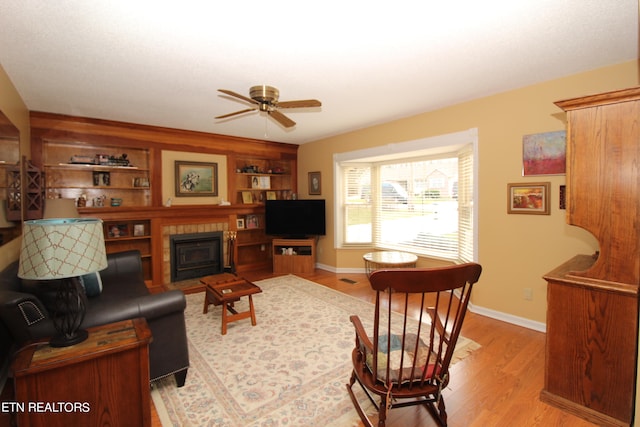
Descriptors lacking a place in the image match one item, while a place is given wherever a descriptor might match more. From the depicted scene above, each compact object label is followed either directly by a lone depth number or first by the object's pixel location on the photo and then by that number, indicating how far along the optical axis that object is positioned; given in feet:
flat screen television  18.39
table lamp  4.57
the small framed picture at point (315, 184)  19.15
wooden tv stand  17.99
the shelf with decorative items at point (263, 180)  19.26
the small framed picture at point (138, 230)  15.33
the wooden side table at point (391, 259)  13.80
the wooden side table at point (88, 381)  4.57
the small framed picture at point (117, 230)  14.73
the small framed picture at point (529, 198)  9.77
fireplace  16.16
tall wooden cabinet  5.81
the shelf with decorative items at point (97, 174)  13.56
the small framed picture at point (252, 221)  19.25
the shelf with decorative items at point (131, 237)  14.73
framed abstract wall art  9.35
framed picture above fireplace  16.25
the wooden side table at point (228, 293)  10.03
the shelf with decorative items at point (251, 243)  19.01
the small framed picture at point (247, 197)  19.21
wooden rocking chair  4.57
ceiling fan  8.43
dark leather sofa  5.51
